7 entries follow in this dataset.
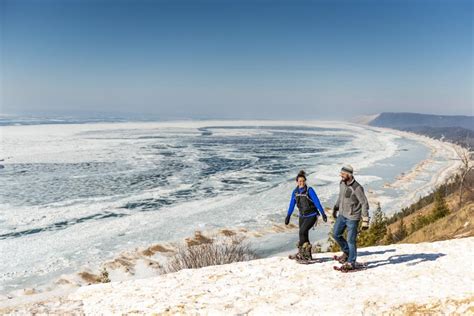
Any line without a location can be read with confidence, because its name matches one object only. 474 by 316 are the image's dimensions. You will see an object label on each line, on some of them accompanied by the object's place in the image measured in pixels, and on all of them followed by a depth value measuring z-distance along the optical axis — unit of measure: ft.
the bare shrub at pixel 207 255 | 77.46
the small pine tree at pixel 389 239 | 96.21
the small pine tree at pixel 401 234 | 97.25
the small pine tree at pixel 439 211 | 100.42
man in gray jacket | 30.45
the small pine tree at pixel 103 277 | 70.04
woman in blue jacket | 33.14
